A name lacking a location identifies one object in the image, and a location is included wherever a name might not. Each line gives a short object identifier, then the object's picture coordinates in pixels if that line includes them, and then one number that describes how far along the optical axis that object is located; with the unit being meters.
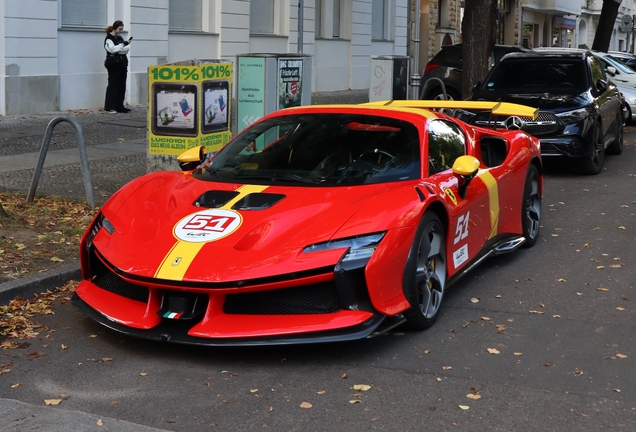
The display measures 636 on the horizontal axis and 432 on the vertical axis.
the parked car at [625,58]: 23.41
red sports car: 5.06
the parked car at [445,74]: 19.33
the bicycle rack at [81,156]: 8.98
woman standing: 18.31
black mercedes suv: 12.25
